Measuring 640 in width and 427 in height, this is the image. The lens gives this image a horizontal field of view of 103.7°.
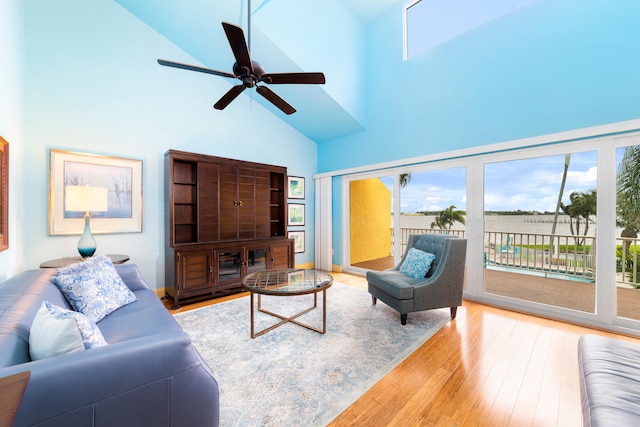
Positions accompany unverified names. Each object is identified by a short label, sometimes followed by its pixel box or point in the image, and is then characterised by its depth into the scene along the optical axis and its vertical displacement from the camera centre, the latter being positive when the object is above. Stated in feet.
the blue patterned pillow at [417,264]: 9.30 -1.92
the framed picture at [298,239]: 16.63 -1.74
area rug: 5.01 -3.81
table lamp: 7.52 +0.34
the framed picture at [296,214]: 16.53 -0.04
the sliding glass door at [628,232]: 8.11 -0.61
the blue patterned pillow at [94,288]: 5.67 -1.78
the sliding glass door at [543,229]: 9.00 -0.64
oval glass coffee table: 7.43 -2.29
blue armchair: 8.42 -2.46
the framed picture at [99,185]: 9.21 +1.07
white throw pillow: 3.18 -1.60
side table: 7.70 -1.57
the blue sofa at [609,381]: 3.07 -2.43
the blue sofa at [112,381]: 2.64 -2.01
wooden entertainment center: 10.62 -0.62
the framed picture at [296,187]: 16.40 +1.79
